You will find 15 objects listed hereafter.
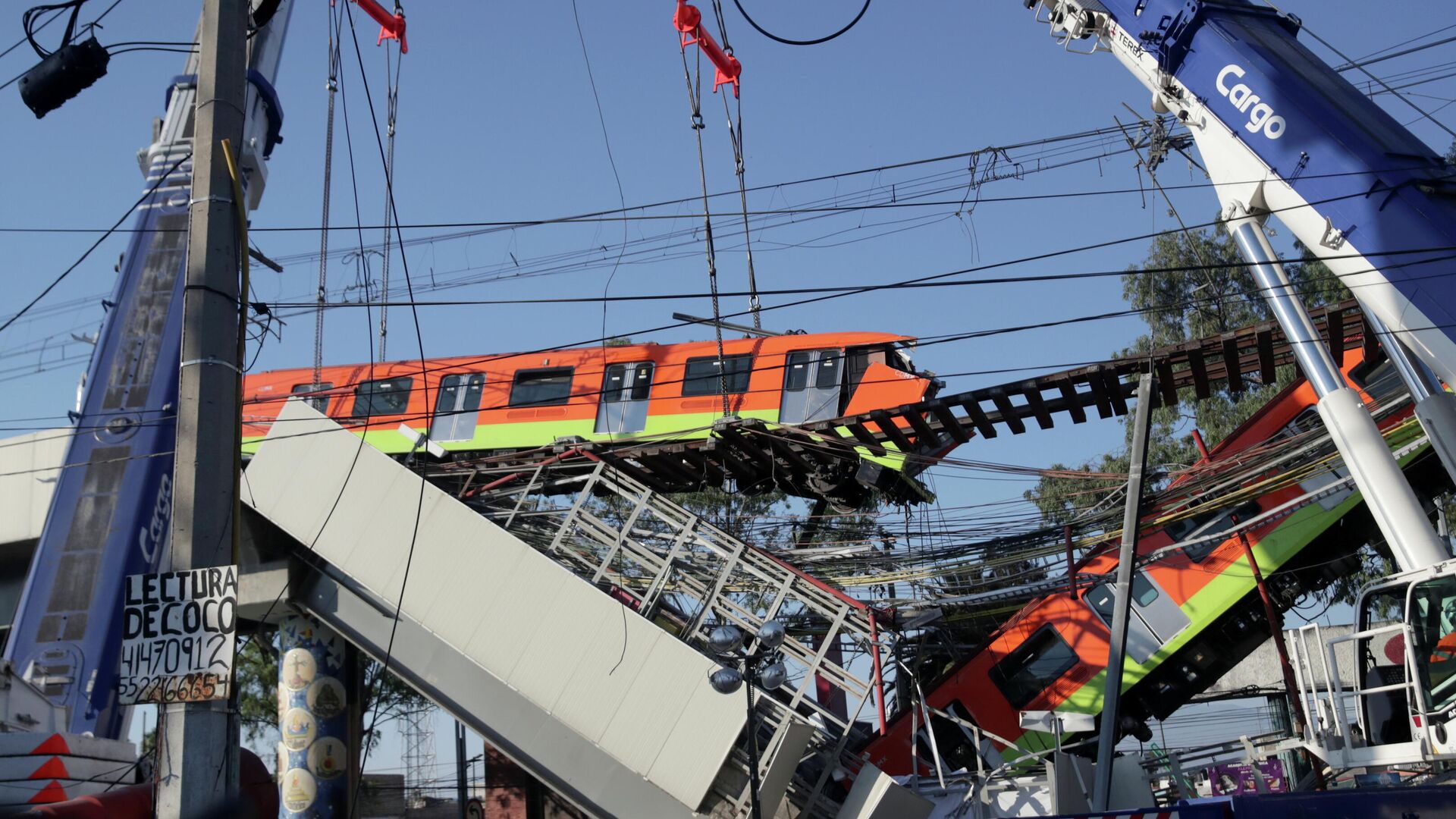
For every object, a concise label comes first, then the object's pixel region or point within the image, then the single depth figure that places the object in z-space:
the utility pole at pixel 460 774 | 24.38
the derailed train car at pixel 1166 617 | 18.53
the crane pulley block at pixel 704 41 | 24.77
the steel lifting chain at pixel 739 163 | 21.20
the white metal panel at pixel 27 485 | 25.39
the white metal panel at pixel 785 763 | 15.18
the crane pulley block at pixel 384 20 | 28.19
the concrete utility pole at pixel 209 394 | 7.48
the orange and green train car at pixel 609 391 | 24.03
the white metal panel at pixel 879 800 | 15.20
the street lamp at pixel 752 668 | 13.77
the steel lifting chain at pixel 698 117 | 20.62
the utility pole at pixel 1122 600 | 12.02
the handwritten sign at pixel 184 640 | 7.61
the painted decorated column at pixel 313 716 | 19.36
